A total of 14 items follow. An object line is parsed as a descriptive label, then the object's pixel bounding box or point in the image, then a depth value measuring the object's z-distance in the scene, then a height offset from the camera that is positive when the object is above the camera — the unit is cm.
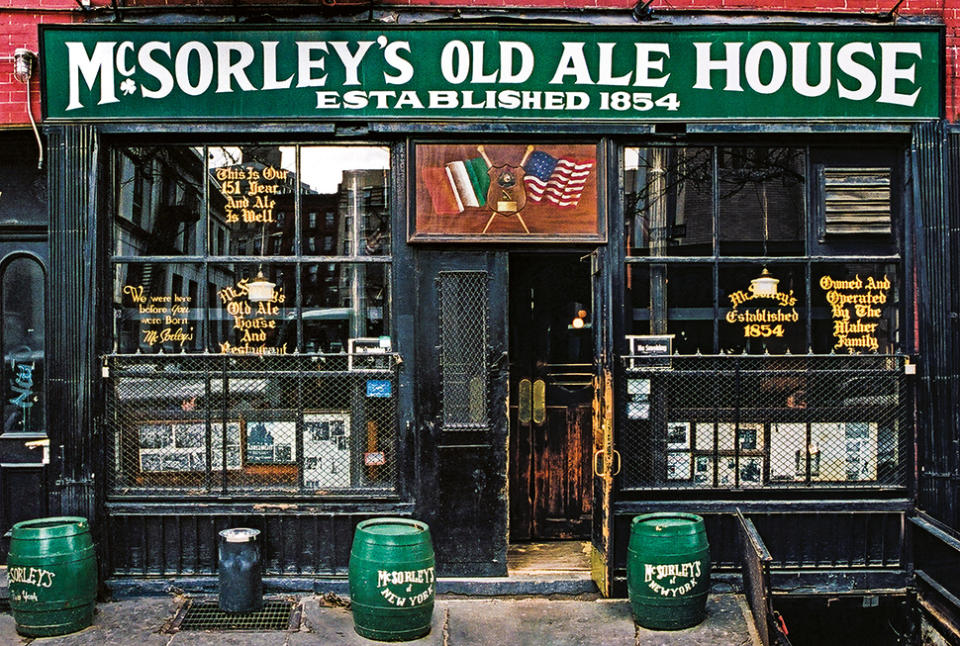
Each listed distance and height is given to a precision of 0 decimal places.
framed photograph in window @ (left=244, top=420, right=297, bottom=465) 680 -83
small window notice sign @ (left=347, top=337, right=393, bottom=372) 679 -14
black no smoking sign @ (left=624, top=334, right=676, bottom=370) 682 -10
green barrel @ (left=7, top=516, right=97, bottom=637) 582 -163
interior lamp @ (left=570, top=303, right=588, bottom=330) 803 +17
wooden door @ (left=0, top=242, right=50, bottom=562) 691 -26
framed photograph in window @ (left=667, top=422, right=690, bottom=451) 686 -81
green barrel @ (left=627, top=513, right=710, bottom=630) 598 -169
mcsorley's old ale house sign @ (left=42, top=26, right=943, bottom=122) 670 +210
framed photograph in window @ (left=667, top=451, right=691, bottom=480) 685 -106
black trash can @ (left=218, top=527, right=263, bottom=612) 627 -172
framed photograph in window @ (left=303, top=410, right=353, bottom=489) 680 -89
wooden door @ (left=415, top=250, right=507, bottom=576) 678 -56
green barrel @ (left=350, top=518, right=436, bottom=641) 575 -168
